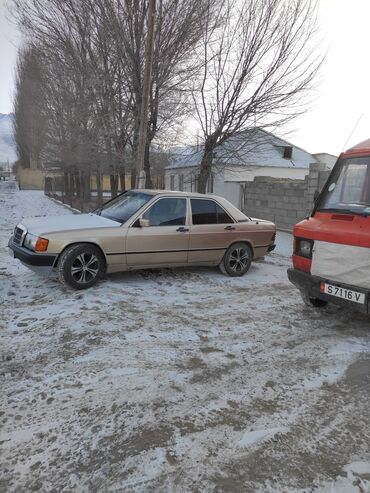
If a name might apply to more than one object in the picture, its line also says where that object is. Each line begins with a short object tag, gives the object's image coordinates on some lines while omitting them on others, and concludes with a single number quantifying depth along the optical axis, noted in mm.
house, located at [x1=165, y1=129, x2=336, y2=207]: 13268
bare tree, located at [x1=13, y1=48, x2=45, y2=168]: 16203
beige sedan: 5680
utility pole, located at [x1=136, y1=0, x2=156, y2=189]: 9367
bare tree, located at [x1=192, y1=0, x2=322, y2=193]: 11469
